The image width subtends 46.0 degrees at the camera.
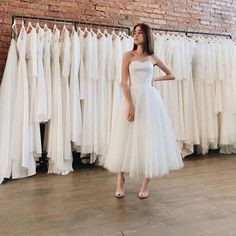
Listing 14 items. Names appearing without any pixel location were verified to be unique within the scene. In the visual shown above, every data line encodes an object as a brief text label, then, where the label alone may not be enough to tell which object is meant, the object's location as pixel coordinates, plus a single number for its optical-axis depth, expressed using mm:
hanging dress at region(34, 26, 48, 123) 2807
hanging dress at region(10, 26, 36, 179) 2746
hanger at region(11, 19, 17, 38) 2906
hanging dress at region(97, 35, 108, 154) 3121
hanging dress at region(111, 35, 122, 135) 3135
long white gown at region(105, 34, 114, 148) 3148
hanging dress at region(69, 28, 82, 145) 2986
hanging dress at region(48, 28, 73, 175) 2918
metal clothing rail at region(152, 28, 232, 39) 3876
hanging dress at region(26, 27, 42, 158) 2801
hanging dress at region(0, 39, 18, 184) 2707
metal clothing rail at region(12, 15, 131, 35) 3104
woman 2109
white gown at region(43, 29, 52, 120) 2920
